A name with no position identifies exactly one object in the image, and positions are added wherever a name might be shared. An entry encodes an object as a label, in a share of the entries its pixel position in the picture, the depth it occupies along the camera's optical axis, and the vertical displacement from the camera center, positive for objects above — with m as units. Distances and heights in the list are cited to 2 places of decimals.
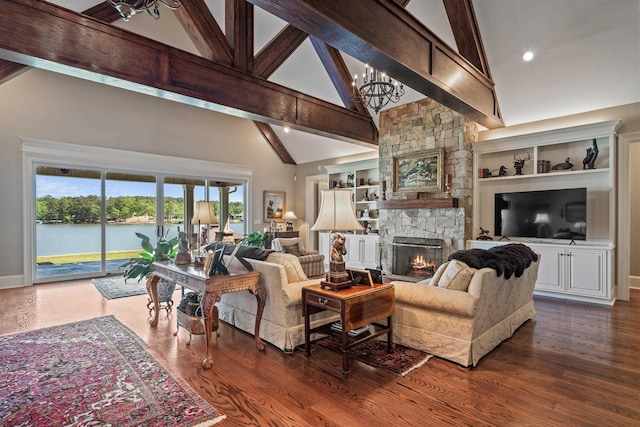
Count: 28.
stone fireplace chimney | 6.04 +0.45
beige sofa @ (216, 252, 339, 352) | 3.11 -0.90
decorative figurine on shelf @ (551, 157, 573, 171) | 5.21 +0.74
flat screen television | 5.06 -0.03
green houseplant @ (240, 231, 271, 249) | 6.58 -0.55
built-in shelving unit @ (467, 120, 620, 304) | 4.80 +0.38
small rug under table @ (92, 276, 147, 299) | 5.30 -1.31
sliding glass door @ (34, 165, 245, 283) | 6.32 -0.05
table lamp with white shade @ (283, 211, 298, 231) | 9.80 -0.14
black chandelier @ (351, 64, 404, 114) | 3.89 +1.52
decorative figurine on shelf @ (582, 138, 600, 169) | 4.97 +0.84
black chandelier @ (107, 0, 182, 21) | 2.36 +1.53
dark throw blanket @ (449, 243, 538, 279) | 3.03 -0.46
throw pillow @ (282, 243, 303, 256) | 5.30 -0.60
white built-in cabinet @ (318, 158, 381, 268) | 7.68 +0.23
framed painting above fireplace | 6.25 +0.82
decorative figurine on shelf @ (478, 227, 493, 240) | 5.94 -0.42
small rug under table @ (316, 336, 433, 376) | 2.81 -1.32
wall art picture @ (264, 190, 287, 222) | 9.72 +0.22
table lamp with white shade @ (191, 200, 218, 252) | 4.47 -0.02
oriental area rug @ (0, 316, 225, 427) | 2.11 -1.31
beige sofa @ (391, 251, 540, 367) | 2.80 -0.93
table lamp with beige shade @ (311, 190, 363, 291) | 2.83 -0.10
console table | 2.83 -0.66
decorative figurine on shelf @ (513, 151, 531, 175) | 5.70 +0.88
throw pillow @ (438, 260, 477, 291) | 2.92 -0.57
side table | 2.65 -0.81
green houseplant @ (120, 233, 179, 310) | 4.44 -0.75
